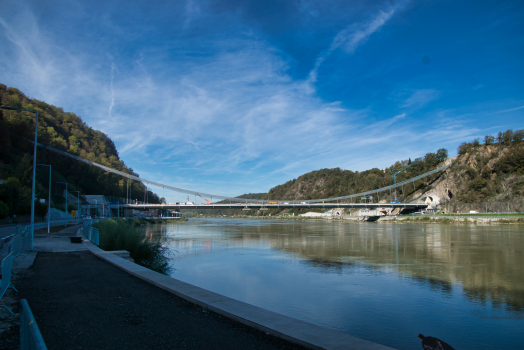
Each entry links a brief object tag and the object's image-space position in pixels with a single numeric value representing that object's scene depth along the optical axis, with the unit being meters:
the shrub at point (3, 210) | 28.24
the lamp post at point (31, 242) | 11.80
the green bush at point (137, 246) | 11.44
